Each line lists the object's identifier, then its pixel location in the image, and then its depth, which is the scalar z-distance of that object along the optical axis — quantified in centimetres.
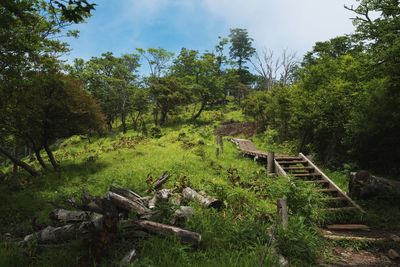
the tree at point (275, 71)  4538
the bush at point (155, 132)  3187
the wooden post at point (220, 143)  1944
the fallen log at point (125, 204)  689
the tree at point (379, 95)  1137
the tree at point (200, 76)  4100
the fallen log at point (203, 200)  884
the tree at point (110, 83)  4028
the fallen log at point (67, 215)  664
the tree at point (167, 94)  3669
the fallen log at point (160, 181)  1151
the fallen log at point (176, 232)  587
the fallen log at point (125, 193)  764
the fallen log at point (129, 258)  494
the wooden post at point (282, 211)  673
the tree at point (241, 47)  6253
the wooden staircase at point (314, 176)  1008
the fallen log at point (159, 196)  820
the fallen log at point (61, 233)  611
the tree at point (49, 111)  1602
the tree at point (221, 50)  5444
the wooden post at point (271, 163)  1393
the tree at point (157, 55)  4631
